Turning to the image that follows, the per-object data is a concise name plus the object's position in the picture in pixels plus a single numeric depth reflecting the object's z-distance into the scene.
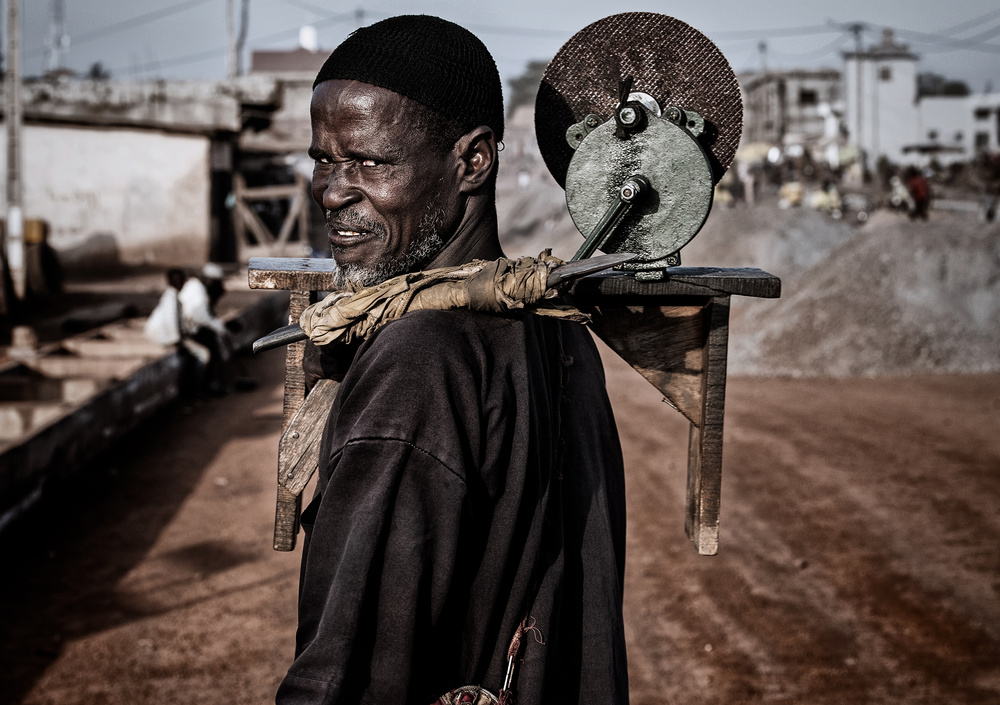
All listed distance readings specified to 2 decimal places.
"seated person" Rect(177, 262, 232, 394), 10.76
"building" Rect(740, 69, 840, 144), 47.22
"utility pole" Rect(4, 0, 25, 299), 15.39
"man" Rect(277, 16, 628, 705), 1.16
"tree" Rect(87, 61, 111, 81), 50.41
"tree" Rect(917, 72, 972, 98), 61.00
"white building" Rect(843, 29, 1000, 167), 37.59
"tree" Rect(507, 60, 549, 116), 63.91
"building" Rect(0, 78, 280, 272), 18.72
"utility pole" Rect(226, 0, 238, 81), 30.41
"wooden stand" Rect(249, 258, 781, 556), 1.65
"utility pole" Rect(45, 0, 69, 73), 55.09
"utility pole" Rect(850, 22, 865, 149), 37.12
